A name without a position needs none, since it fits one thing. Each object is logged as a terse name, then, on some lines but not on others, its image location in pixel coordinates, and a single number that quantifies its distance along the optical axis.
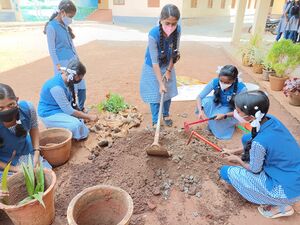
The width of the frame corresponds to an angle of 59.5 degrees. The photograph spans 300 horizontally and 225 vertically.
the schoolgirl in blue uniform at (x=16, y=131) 2.17
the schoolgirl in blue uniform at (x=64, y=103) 3.00
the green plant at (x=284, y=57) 5.03
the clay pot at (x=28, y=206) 1.95
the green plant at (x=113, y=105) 4.28
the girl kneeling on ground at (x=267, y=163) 2.13
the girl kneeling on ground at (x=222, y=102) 3.30
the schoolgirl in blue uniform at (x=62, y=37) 3.59
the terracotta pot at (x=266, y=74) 5.85
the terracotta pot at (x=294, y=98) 4.53
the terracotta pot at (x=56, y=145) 2.82
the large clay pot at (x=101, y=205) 1.94
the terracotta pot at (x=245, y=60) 7.07
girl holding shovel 3.12
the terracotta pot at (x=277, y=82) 5.23
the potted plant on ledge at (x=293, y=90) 4.50
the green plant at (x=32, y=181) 2.05
